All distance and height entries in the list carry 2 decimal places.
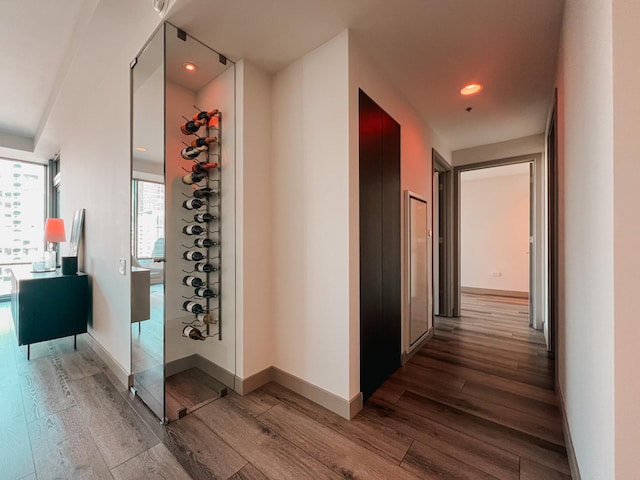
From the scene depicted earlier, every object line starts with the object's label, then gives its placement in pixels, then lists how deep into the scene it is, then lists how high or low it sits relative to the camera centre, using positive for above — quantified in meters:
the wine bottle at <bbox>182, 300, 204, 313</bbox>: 2.10 -0.52
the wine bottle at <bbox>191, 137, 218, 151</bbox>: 2.10 +0.79
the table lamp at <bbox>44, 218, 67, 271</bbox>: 3.34 +0.08
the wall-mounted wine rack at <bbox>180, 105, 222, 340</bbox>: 2.09 +0.12
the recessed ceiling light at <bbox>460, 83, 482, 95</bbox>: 2.44 +1.43
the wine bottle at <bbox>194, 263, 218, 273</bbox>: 2.12 -0.21
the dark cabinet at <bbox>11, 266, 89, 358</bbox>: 2.62 -0.66
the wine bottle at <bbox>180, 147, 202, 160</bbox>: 2.04 +0.69
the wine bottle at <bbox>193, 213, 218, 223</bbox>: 2.10 +0.19
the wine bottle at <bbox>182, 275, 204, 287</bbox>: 2.09 -0.32
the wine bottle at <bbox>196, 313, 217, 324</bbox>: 2.14 -0.63
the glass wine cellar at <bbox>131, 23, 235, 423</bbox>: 1.83 +0.13
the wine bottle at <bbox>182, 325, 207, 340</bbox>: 2.08 -0.72
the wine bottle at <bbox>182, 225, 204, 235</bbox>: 2.06 +0.09
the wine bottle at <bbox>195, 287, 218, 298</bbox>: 2.12 -0.41
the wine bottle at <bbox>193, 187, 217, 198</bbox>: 2.11 +0.39
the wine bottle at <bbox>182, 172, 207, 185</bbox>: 2.05 +0.50
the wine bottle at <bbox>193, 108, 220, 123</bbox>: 2.15 +1.02
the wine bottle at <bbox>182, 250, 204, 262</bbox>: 2.07 -0.11
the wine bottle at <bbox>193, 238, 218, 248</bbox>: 2.12 -0.01
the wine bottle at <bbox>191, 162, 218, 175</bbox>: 2.08 +0.59
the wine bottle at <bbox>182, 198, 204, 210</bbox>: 2.04 +0.29
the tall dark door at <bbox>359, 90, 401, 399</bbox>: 1.96 -0.04
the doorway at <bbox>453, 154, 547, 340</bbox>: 3.51 +0.09
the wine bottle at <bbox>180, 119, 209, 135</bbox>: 2.09 +0.92
